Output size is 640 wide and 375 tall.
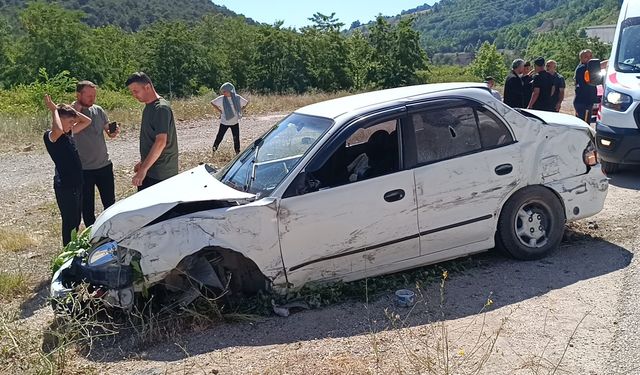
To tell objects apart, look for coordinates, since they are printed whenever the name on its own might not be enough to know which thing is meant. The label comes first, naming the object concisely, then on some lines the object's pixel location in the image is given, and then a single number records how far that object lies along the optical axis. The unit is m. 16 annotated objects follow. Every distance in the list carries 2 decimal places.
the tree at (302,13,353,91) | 45.41
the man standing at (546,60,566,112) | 9.98
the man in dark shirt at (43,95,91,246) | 5.70
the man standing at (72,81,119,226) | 6.25
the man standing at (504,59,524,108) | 10.21
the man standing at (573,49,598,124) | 11.05
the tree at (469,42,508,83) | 79.62
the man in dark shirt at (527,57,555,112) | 9.92
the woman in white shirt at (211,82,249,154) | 11.95
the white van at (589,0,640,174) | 8.08
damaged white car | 4.47
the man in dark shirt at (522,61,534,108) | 10.23
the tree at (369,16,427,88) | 46.28
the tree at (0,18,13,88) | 39.41
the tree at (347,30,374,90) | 46.34
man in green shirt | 5.80
